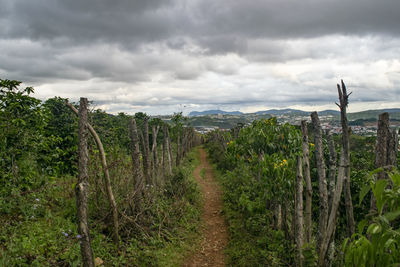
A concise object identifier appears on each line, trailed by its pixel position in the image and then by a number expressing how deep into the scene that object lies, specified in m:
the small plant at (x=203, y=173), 14.96
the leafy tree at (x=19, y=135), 5.12
